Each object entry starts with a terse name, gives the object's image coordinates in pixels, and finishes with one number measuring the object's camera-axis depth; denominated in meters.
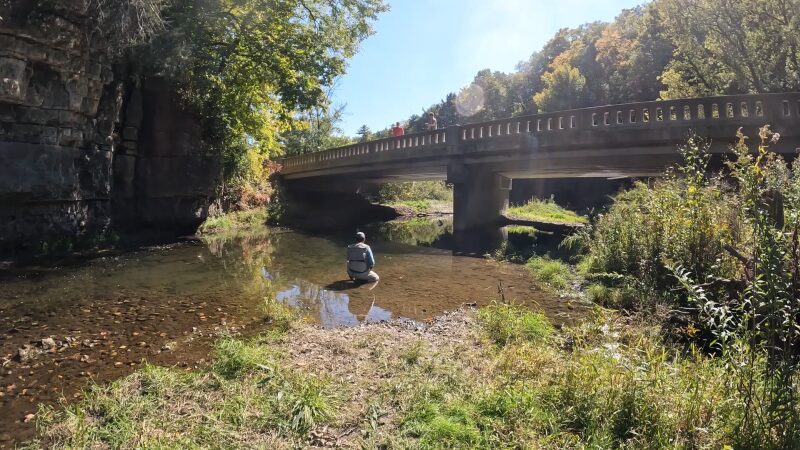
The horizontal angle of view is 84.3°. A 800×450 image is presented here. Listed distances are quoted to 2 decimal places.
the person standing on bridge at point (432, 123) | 23.48
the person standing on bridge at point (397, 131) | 26.06
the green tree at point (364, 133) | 70.34
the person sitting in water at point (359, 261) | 10.50
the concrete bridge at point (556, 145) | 12.55
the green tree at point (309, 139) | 46.12
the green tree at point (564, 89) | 51.72
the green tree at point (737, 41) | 21.72
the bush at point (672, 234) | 7.10
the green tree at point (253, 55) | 15.90
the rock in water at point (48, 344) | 5.86
